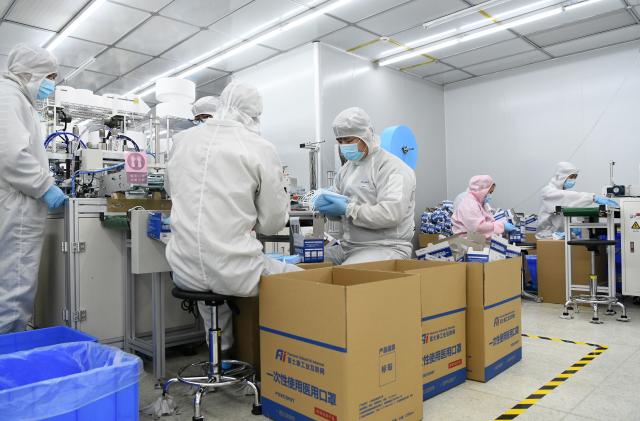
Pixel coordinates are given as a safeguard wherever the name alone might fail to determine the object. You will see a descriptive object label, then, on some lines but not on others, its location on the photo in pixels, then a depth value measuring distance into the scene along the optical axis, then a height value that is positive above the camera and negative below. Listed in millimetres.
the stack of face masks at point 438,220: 5922 -165
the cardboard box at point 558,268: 3994 -553
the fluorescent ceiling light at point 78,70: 5609 +1814
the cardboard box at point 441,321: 1900 -483
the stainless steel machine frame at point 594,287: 3436 -642
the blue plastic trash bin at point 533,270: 4587 -635
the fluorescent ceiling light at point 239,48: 4424 +1865
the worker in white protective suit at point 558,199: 4516 +60
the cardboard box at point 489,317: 2074 -511
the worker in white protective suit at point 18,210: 2123 +18
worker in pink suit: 3965 -57
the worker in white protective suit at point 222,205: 1634 +21
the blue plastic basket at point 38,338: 1610 -443
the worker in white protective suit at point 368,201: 2348 +40
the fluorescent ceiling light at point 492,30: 4449 +1868
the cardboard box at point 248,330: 2053 -543
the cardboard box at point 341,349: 1424 -460
